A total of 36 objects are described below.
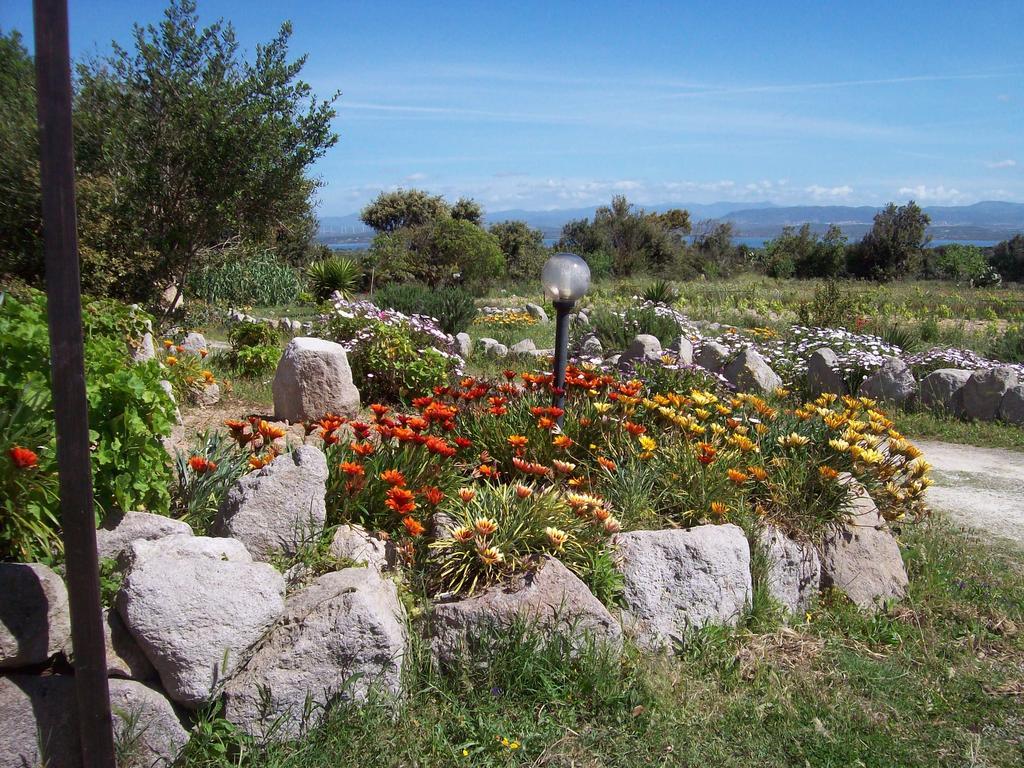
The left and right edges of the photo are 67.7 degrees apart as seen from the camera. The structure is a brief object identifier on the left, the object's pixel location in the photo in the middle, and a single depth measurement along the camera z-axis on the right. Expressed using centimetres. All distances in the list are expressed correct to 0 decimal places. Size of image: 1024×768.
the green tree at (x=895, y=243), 2894
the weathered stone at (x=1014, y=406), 833
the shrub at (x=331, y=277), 1753
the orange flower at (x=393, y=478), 348
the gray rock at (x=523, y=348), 1108
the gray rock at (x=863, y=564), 429
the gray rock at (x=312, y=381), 601
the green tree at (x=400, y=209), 3841
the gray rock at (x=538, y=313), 1630
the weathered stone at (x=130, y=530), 295
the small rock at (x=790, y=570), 411
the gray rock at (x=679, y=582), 367
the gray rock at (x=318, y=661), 275
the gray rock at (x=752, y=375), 873
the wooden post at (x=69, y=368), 192
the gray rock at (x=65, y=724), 240
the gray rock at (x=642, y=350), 898
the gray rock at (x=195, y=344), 830
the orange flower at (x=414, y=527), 337
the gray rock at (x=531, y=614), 320
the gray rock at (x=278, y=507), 322
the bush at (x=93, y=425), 275
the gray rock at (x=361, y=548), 342
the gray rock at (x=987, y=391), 841
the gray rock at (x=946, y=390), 871
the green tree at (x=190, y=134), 895
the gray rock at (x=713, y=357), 970
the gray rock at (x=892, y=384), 888
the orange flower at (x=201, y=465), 338
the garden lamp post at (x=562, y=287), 477
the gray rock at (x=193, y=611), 261
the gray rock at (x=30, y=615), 241
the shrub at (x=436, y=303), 1237
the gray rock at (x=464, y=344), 1091
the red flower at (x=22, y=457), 251
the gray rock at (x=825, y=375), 928
